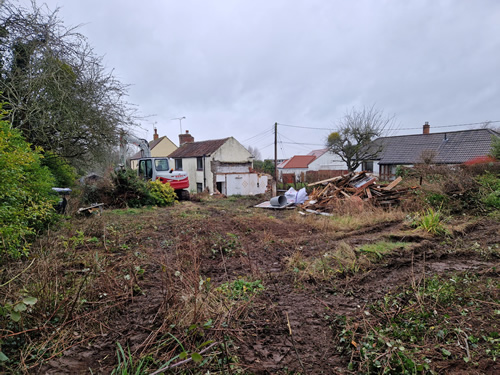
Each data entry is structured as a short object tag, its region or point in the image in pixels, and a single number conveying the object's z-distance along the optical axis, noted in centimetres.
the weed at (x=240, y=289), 373
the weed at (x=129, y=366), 216
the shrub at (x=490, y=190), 916
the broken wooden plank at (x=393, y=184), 1232
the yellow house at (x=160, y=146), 3778
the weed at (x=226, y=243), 605
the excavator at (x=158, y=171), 1588
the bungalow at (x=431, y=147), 2459
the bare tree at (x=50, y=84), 831
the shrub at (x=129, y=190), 1303
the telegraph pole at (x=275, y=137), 2412
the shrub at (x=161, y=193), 1397
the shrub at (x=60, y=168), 1061
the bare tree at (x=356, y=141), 2929
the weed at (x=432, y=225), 703
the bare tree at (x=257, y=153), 7619
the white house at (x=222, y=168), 2536
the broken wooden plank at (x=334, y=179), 1425
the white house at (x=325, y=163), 4396
